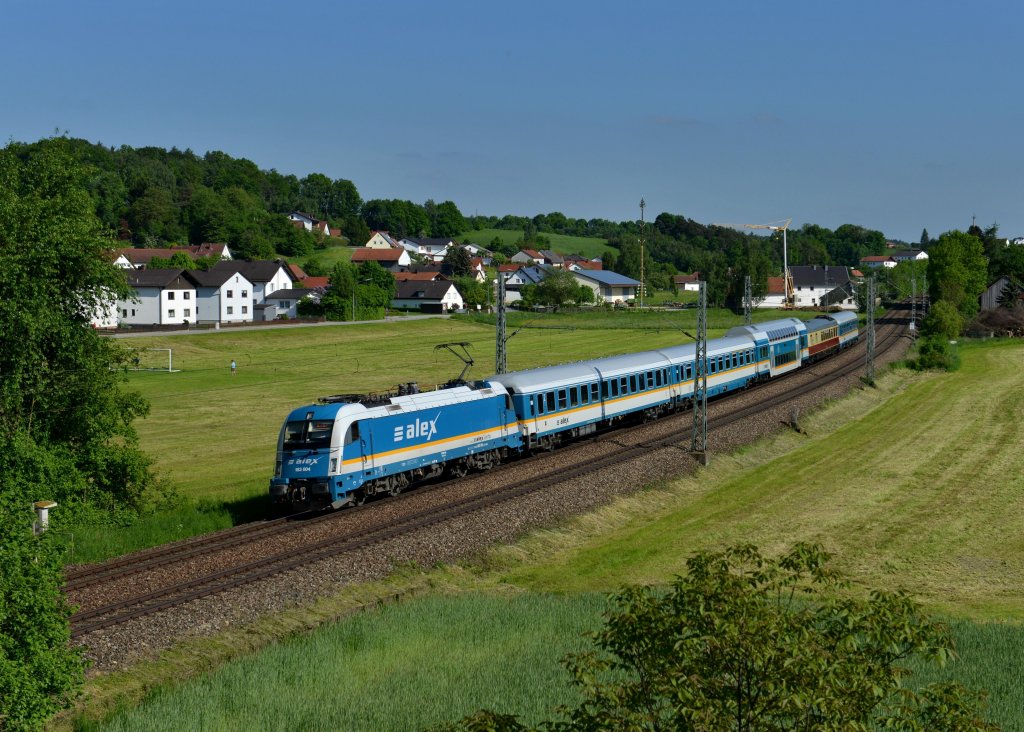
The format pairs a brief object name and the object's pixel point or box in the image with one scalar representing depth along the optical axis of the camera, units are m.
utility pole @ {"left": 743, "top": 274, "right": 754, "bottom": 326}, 80.11
